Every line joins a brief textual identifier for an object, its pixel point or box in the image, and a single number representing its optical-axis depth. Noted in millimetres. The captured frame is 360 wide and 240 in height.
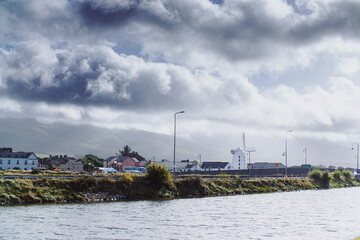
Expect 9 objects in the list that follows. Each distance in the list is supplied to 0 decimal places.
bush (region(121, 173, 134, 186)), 66294
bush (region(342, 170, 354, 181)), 141875
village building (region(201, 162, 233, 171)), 198225
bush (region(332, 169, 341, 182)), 132375
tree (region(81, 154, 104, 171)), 190875
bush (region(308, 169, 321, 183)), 117938
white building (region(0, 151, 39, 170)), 154750
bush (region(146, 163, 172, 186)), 68375
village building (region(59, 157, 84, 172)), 193125
